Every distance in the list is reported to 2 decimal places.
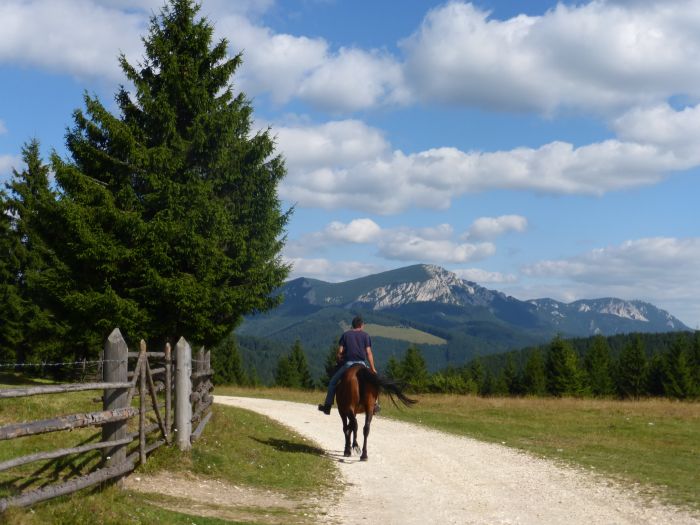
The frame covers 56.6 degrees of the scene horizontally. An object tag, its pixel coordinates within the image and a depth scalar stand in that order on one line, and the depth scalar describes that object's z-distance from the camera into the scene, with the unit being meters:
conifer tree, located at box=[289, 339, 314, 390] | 105.62
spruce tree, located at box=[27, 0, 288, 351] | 22.72
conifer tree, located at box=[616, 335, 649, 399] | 89.31
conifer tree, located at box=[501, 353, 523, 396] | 98.12
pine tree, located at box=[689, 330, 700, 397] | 82.88
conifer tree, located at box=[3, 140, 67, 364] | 36.84
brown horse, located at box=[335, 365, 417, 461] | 14.77
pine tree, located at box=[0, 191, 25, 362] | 38.06
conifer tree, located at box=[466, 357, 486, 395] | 105.25
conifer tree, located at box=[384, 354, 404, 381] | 97.12
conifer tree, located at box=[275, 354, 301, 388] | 103.25
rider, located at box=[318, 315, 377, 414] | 14.95
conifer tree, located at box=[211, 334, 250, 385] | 92.51
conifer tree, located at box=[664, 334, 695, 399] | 82.44
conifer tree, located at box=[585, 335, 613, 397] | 89.75
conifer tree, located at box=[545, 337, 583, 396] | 82.25
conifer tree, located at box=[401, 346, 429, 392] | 96.16
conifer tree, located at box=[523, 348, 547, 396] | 88.12
